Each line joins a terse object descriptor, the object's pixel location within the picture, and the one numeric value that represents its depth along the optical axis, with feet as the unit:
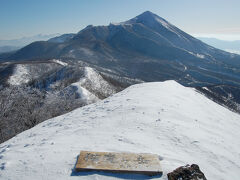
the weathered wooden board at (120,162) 21.12
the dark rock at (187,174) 19.95
